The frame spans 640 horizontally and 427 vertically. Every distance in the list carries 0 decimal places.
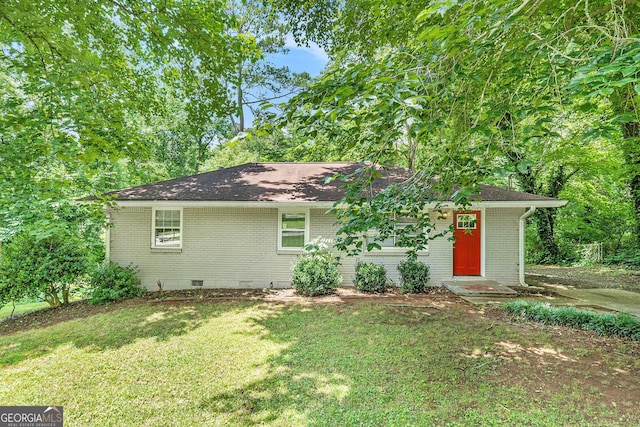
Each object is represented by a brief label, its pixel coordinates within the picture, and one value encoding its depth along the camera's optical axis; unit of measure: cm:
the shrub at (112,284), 731
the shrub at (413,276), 787
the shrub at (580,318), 486
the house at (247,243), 846
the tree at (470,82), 226
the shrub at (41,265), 656
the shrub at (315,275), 755
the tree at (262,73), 1557
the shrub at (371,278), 786
